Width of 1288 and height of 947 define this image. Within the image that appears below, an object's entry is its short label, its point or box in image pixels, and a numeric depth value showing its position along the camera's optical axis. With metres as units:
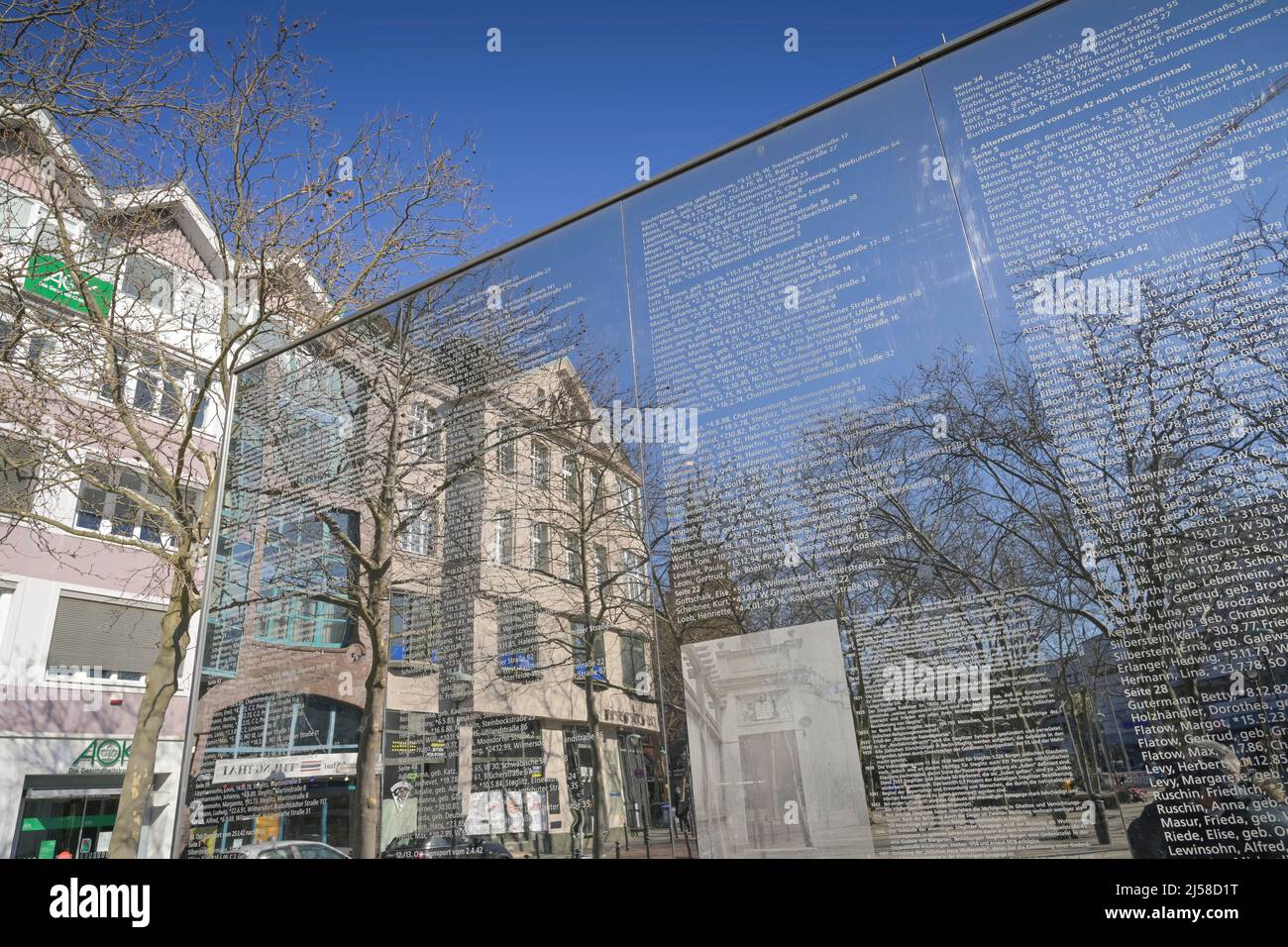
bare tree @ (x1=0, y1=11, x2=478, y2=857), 8.29
